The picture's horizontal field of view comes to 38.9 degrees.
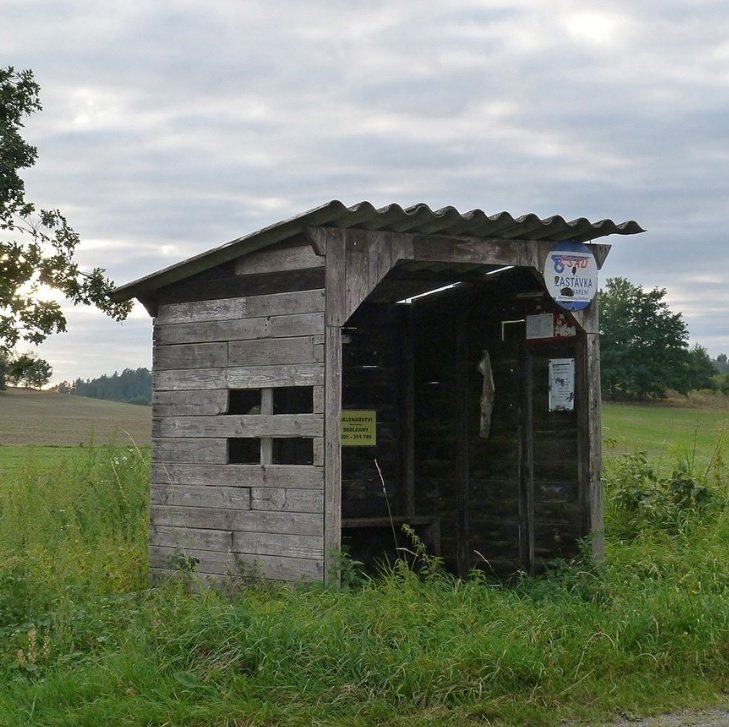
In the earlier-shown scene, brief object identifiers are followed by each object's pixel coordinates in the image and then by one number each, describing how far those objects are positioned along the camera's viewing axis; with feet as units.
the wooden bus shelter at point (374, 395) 24.80
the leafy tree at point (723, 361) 408.67
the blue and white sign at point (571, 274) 27.71
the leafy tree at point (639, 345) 231.50
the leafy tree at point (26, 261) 38.50
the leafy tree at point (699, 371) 236.84
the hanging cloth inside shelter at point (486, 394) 31.14
